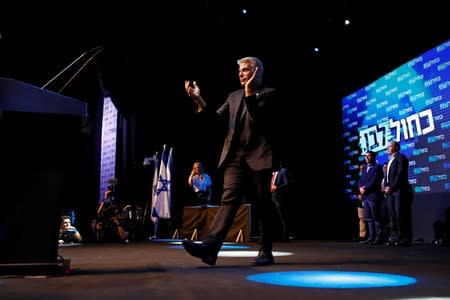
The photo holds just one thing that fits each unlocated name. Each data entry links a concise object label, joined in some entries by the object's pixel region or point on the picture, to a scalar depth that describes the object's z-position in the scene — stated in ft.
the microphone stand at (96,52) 11.86
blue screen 24.89
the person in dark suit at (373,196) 25.67
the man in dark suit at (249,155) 10.72
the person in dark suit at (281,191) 29.88
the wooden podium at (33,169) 8.53
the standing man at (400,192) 23.50
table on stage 27.61
